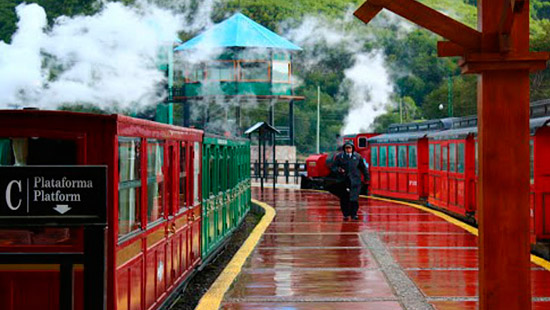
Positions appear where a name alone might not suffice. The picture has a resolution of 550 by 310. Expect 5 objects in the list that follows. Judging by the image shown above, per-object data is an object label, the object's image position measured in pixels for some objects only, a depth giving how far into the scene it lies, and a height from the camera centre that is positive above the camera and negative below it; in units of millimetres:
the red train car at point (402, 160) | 21500 +330
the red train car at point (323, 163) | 26391 +315
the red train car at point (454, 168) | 15750 +65
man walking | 16141 -60
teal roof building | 42969 +5934
